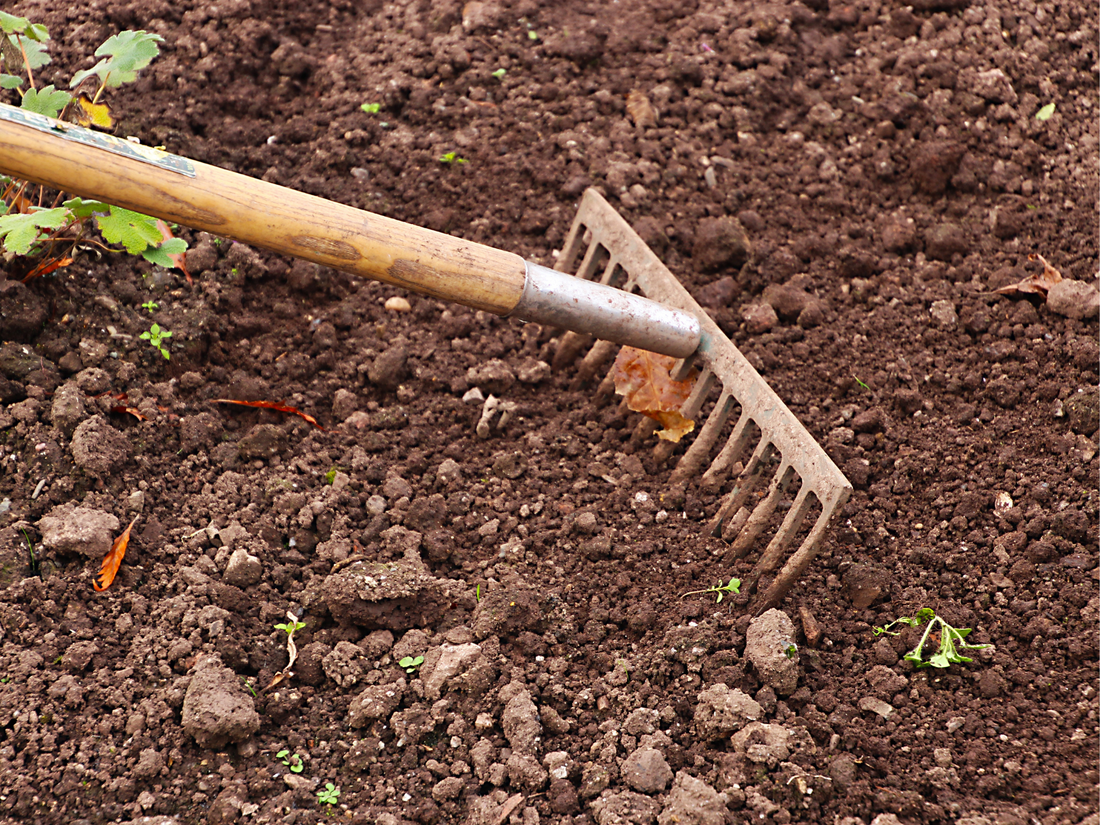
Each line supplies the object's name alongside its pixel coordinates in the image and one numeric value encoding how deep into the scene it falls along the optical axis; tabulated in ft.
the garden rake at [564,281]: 6.48
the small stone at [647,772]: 6.66
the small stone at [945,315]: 9.82
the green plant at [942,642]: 7.40
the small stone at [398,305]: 10.40
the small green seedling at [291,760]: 6.81
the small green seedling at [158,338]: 8.95
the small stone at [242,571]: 7.69
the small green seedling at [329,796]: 6.62
